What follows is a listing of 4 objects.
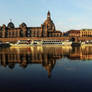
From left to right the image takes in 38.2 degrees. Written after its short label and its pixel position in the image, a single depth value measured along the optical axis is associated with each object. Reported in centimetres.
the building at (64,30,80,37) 18125
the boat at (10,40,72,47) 8450
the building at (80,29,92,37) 18062
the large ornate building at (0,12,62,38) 15550
